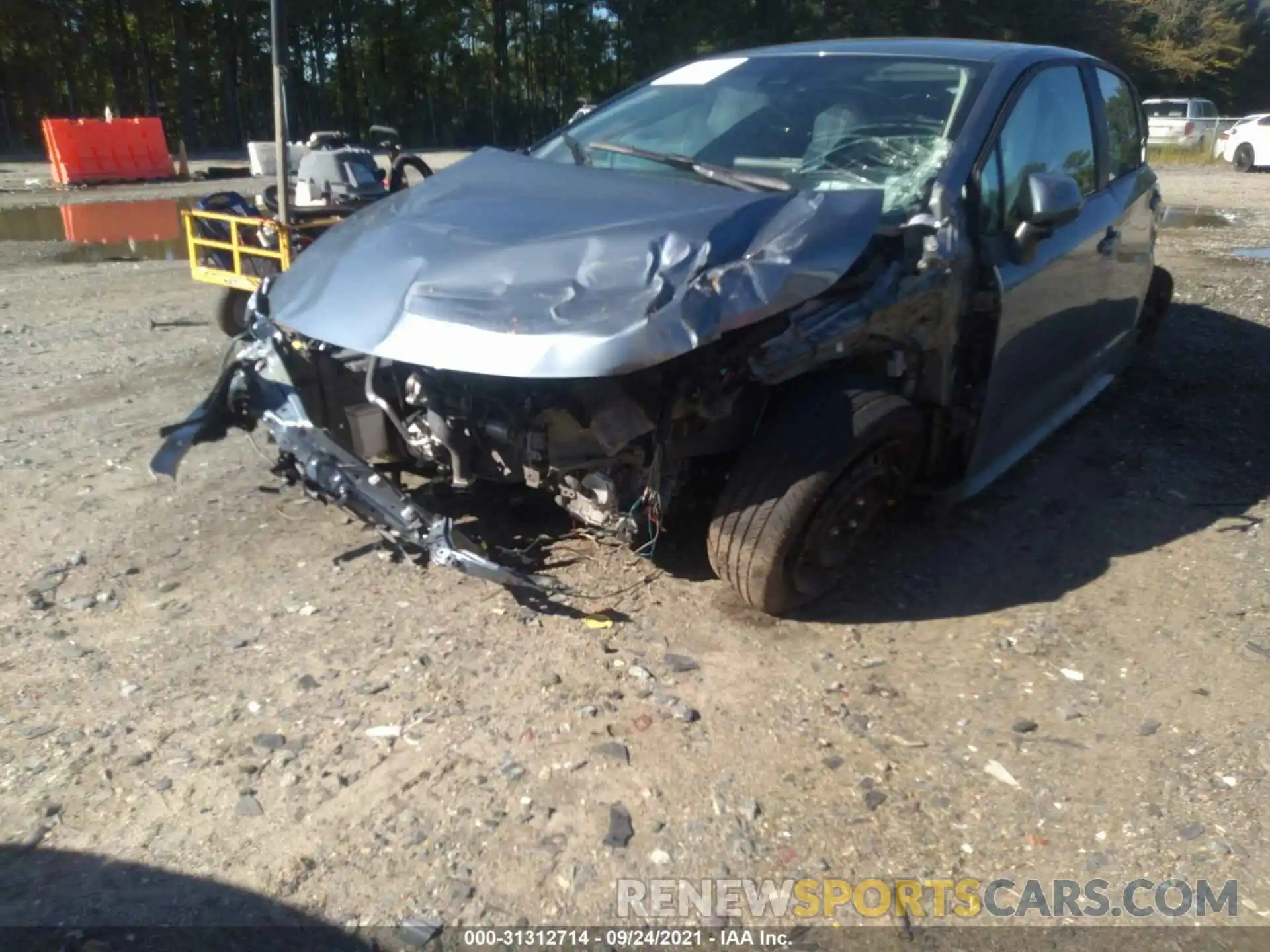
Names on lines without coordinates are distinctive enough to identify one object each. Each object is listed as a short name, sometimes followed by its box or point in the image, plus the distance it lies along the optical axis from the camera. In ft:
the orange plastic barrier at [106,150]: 65.62
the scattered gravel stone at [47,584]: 12.00
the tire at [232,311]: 23.44
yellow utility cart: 21.50
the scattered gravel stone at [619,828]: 8.25
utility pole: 20.15
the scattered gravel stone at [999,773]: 9.07
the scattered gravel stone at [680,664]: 10.60
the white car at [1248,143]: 79.97
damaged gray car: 9.91
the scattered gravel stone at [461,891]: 7.68
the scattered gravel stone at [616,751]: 9.23
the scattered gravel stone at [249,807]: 8.52
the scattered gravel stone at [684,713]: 9.81
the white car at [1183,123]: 98.02
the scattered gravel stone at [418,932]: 7.32
